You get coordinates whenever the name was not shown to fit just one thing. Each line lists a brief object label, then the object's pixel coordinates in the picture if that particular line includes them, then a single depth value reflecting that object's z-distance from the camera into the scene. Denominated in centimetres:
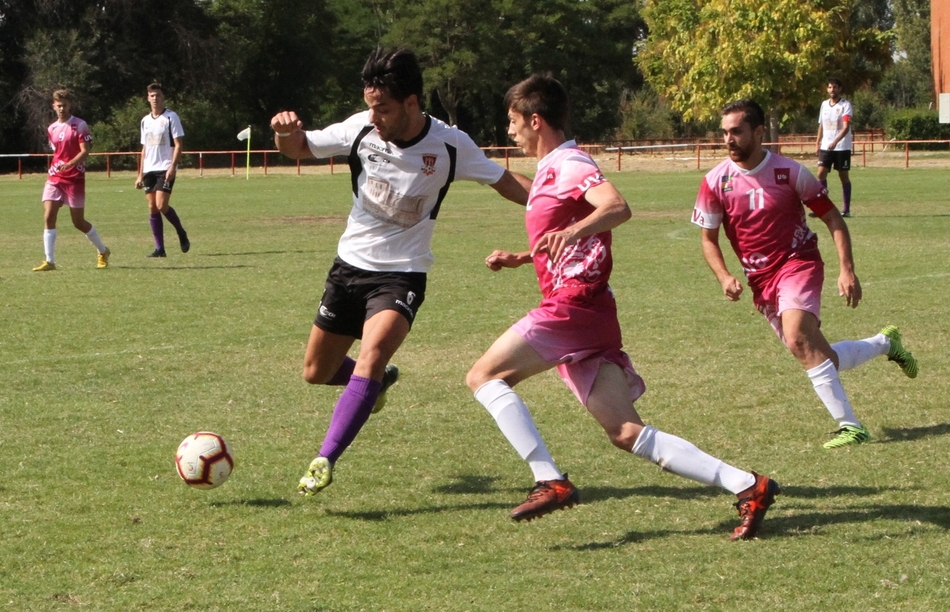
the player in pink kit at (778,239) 1220
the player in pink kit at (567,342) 917
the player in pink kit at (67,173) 2752
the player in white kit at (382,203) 1039
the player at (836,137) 3887
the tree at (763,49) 9012
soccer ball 1027
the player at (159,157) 2953
